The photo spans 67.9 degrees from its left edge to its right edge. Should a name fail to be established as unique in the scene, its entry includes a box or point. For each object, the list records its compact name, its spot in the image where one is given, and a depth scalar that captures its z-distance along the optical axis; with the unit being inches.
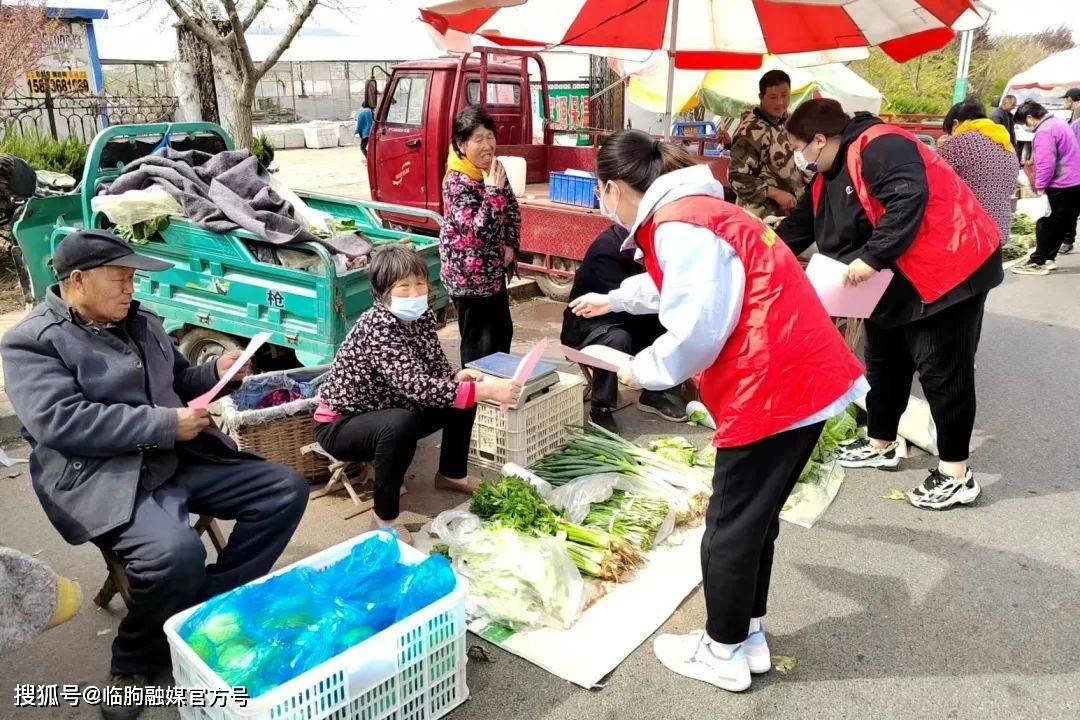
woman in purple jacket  335.0
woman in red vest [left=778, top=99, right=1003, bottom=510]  134.2
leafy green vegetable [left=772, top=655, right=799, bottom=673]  107.9
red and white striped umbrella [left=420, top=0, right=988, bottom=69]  194.7
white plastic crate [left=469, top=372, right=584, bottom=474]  152.8
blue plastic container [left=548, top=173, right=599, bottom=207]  261.1
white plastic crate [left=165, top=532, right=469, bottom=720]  81.1
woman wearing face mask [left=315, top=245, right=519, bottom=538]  131.0
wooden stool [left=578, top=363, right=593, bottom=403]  192.1
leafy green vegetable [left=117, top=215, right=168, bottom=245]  187.0
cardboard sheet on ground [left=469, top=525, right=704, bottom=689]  107.6
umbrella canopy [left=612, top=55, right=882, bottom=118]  467.8
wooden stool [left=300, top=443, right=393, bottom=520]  148.7
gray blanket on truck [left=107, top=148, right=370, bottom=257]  182.8
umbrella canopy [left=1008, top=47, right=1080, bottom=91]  642.2
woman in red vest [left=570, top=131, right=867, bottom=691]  85.0
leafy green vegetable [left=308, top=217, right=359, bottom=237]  201.2
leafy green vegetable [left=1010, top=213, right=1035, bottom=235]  431.8
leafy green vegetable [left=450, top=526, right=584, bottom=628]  114.6
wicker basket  145.9
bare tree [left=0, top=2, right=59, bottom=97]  346.3
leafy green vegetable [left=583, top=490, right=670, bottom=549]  132.6
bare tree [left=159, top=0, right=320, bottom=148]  326.0
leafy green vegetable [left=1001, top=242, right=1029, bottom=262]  393.4
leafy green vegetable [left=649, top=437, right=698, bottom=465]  164.6
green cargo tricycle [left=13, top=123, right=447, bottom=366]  174.4
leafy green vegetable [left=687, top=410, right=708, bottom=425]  189.1
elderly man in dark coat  93.2
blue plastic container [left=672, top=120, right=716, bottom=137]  450.6
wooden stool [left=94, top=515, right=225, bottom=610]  100.4
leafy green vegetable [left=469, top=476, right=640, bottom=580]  124.6
